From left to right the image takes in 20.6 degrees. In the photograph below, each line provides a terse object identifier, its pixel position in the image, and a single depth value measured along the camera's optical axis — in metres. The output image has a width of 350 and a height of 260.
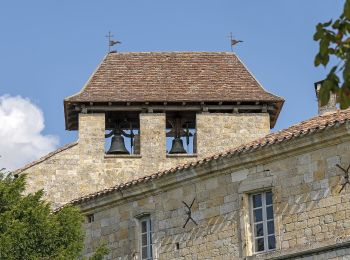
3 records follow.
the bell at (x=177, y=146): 28.98
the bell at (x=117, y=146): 28.83
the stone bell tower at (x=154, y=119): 28.55
